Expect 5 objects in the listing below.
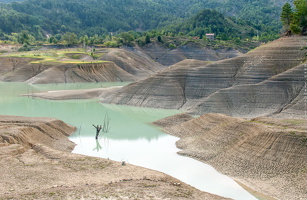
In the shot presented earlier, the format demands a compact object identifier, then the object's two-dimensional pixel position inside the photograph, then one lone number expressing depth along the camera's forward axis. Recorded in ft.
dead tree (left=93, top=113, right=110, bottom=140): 119.46
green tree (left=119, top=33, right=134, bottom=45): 432.37
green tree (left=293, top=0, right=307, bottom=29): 191.62
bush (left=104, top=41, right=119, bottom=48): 419.21
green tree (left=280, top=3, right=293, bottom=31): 211.82
